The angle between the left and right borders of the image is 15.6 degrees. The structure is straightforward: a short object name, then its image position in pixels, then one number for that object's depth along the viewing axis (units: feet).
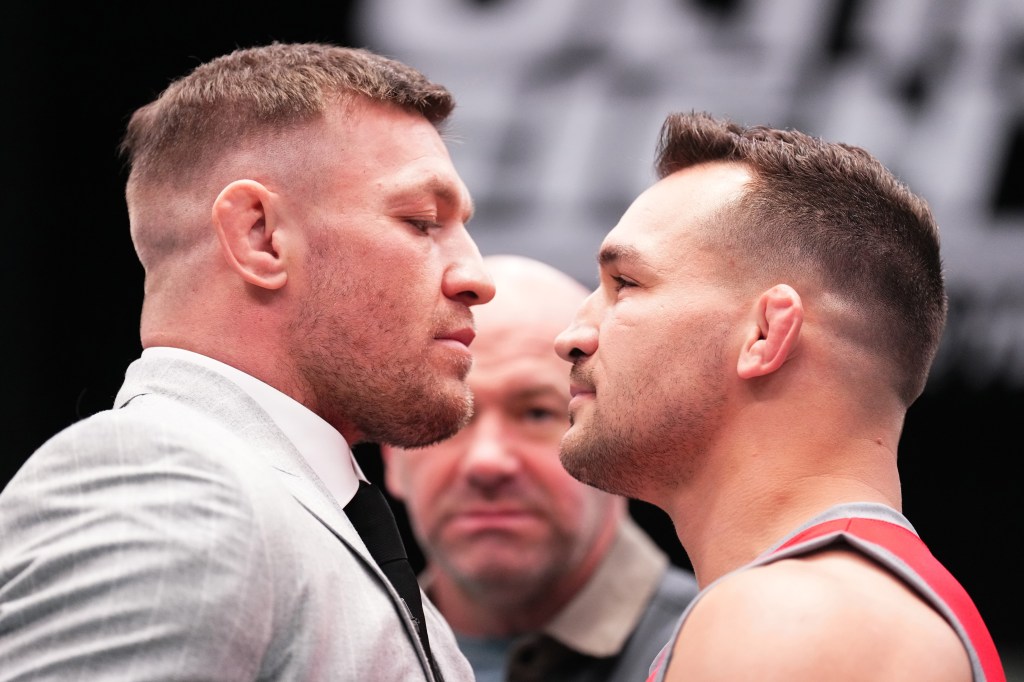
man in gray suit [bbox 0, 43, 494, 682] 6.24
